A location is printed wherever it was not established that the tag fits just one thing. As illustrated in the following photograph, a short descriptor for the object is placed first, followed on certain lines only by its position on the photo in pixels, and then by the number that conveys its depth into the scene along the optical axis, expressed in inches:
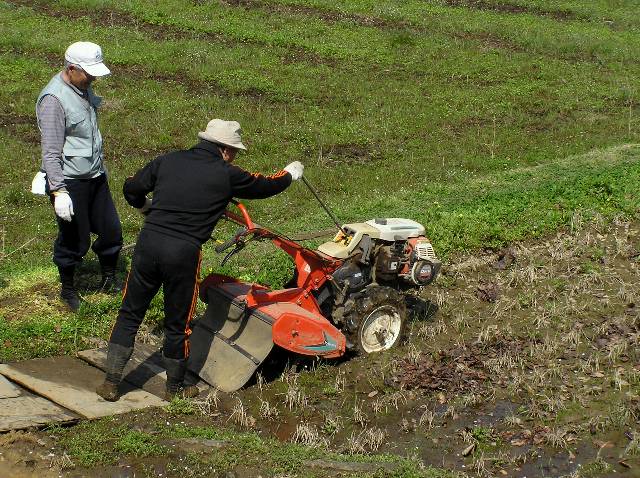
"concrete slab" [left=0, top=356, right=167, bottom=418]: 276.5
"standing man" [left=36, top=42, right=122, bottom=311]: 318.3
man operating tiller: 276.2
